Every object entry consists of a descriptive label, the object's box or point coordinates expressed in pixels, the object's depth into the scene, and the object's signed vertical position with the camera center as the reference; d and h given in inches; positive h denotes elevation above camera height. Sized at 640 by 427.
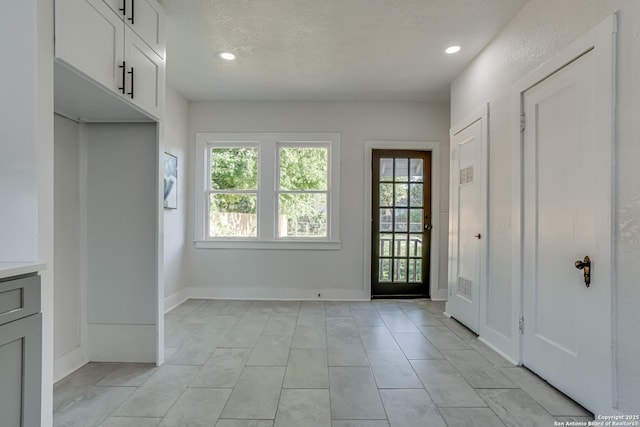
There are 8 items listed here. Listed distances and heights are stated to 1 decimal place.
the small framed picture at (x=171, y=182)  145.9 +15.2
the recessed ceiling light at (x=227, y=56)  120.3 +61.4
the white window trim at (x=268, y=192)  171.5 +11.9
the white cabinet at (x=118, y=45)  59.3 +38.1
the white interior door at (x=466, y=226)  118.9 -4.7
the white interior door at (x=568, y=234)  66.8 -4.8
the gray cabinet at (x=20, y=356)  42.8 -20.3
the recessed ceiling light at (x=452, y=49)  116.2 +61.7
